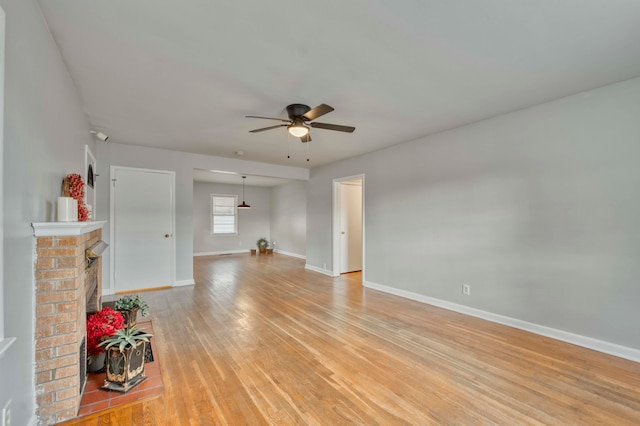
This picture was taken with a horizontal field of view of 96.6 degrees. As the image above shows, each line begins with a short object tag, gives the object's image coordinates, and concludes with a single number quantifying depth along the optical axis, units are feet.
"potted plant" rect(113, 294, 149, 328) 9.92
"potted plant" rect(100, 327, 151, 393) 7.06
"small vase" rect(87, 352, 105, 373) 7.90
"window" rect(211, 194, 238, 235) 32.53
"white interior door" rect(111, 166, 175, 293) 16.10
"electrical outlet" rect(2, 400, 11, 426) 4.32
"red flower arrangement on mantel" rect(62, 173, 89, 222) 7.63
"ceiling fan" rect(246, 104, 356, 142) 10.16
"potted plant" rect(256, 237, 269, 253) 33.58
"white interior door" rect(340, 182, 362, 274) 21.39
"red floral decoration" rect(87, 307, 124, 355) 7.88
